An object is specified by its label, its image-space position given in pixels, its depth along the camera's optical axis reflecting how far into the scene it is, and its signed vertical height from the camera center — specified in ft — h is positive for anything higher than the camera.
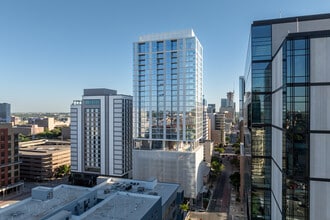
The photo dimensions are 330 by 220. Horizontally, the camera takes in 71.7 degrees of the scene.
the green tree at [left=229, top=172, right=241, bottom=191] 224.00 -66.36
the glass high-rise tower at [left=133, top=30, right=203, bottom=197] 198.49 +6.32
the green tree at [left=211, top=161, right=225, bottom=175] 266.98 -63.46
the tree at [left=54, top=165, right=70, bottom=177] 274.98 -69.79
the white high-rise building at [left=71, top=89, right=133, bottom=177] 245.04 -22.99
